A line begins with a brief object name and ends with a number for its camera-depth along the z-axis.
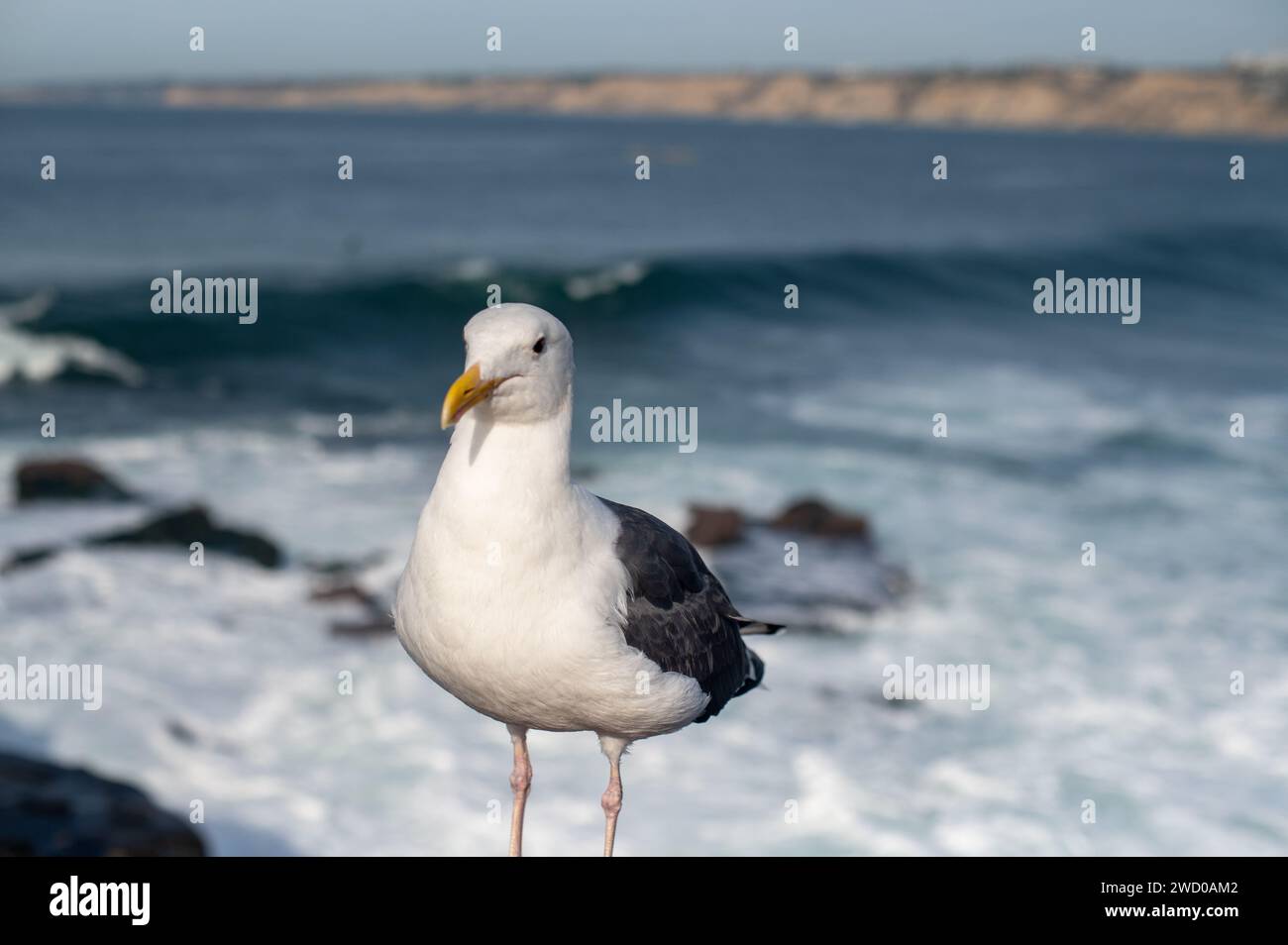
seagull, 2.89
